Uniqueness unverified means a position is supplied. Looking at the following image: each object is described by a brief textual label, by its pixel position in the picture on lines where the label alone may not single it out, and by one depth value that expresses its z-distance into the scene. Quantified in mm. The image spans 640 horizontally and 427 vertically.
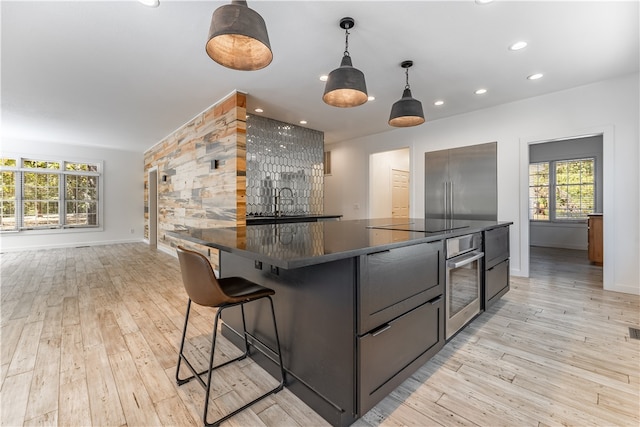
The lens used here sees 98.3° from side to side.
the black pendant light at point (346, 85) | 2121
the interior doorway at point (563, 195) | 6418
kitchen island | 1308
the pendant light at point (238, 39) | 1415
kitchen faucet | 5164
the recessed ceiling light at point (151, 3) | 2094
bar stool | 1381
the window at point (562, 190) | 6590
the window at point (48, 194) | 6555
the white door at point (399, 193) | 7113
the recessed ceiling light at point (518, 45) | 2703
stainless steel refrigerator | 4617
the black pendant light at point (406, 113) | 2723
